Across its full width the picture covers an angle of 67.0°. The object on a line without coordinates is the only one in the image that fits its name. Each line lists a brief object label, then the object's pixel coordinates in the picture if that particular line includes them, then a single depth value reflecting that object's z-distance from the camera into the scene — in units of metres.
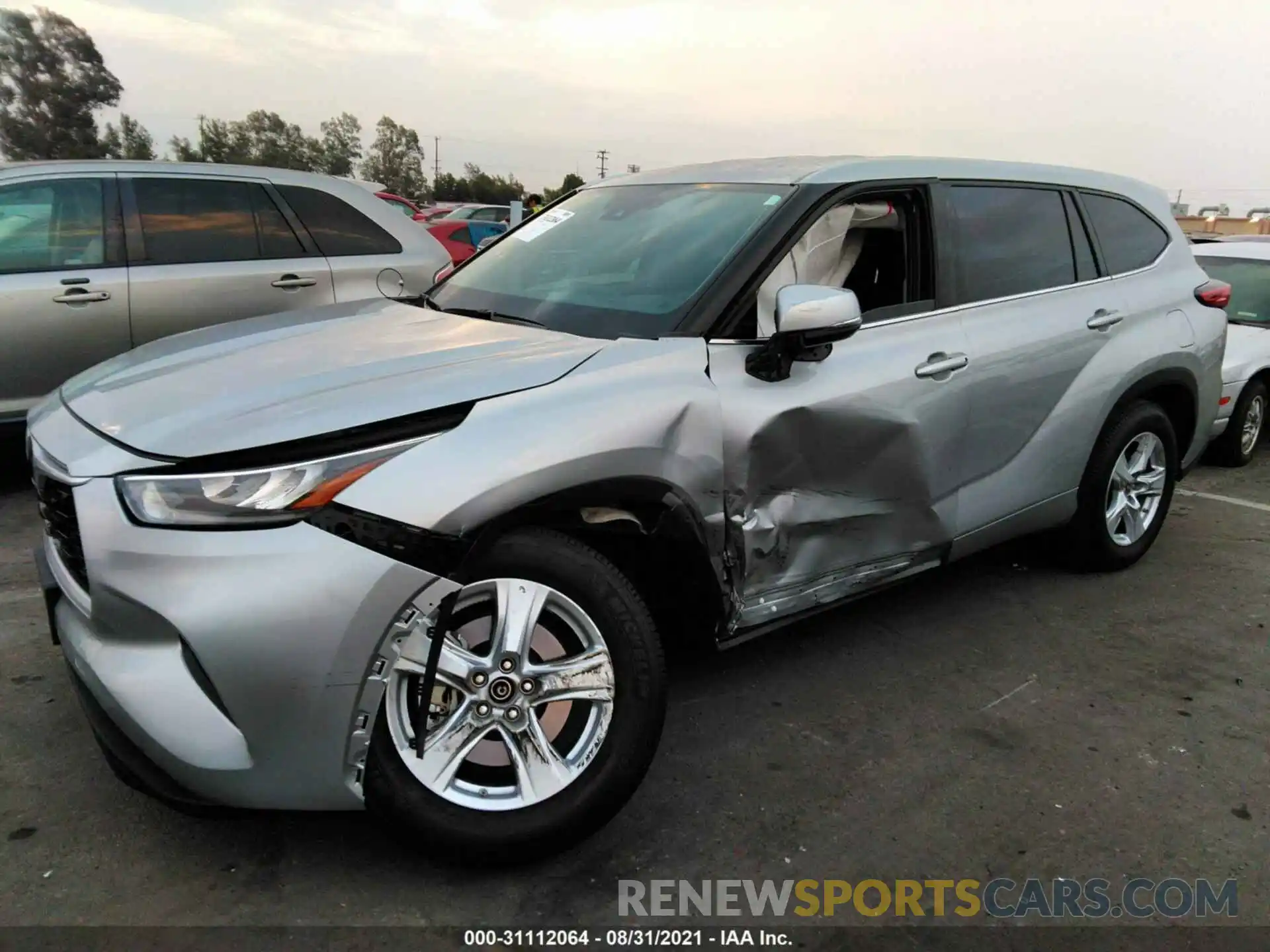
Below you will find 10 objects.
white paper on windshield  3.70
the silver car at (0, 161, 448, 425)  5.02
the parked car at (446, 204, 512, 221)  21.92
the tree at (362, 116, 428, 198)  99.94
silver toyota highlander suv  2.04
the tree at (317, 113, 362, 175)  95.81
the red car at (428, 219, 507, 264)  10.79
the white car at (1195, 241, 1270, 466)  6.81
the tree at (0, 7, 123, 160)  72.19
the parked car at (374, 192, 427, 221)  20.30
